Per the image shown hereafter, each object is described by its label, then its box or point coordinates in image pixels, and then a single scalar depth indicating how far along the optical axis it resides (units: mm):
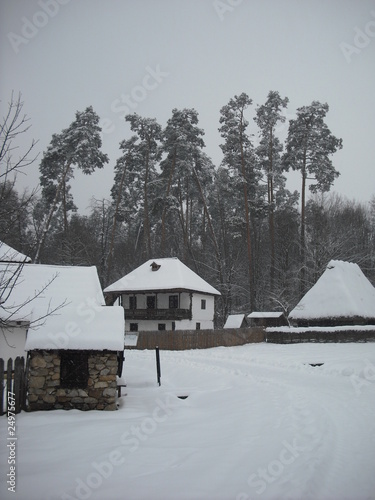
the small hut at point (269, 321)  41062
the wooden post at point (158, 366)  14781
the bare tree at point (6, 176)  6879
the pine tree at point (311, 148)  40406
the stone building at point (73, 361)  10578
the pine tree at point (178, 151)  42125
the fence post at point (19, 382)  10172
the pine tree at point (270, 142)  44406
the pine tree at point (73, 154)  37519
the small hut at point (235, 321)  39062
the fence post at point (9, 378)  10102
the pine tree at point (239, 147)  43031
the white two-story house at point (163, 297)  37656
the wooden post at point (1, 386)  9734
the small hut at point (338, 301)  32594
